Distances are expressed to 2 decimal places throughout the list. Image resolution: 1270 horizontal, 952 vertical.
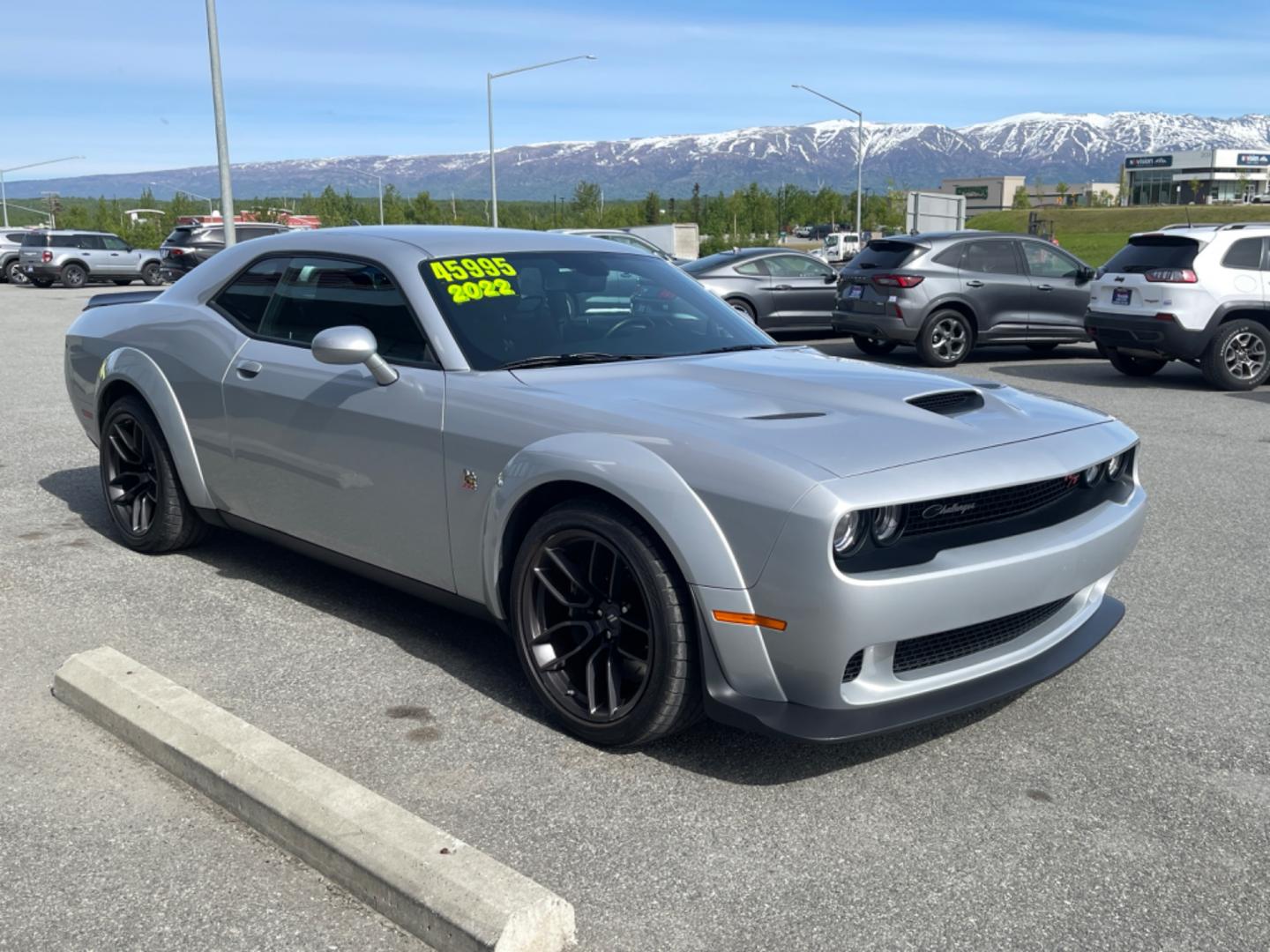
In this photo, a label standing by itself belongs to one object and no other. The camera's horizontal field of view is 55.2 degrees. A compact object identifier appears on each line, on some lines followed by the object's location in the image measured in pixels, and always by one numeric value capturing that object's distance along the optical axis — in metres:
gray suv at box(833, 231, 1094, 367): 14.10
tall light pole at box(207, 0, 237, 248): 20.44
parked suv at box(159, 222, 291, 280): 29.92
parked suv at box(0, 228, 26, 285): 38.69
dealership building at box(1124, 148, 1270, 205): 144.88
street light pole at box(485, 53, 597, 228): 40.81
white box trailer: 43.04
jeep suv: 11.87
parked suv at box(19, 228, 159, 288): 34.44
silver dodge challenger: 3.16
